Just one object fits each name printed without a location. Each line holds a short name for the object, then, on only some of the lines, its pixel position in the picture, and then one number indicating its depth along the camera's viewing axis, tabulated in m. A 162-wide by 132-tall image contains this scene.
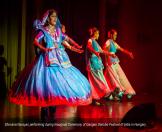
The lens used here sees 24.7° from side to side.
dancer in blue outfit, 4.73
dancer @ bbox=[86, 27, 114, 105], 6.81
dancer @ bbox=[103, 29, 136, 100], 7.34
